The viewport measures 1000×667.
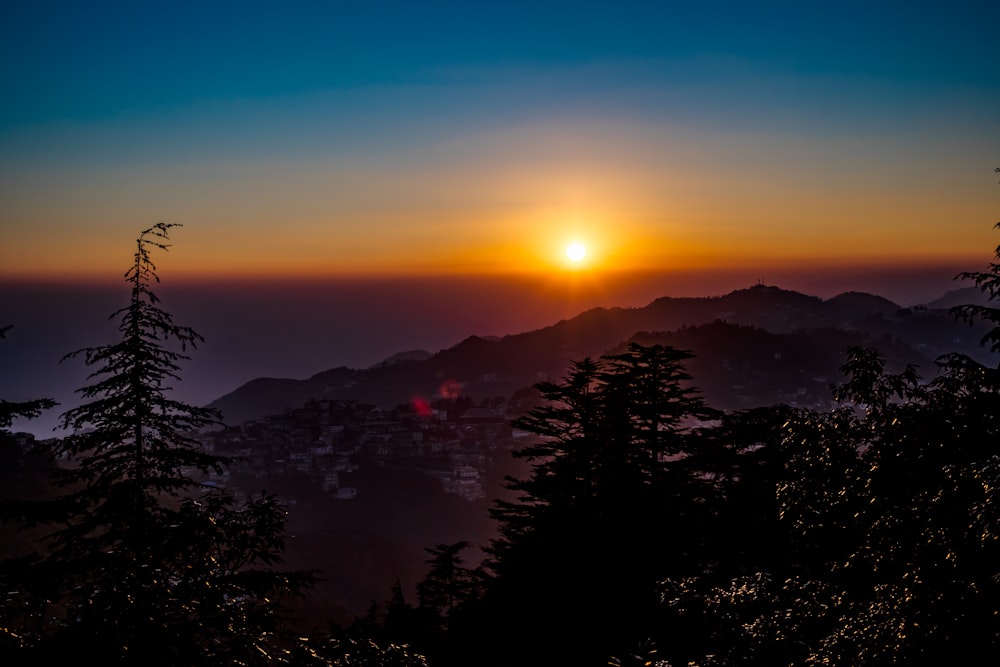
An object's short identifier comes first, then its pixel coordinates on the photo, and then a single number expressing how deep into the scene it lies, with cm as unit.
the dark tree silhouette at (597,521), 1950
